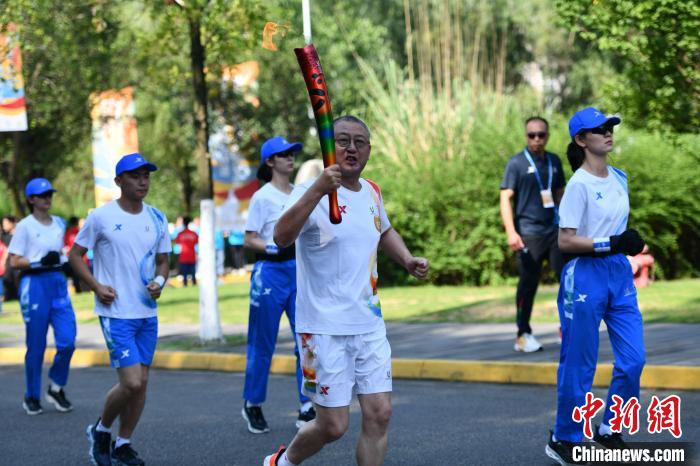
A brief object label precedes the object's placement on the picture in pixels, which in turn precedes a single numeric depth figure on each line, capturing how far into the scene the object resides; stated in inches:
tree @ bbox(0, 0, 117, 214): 722.8
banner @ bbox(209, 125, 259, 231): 1258.0
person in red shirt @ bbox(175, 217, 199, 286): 1034.1
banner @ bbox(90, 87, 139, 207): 1097.4
